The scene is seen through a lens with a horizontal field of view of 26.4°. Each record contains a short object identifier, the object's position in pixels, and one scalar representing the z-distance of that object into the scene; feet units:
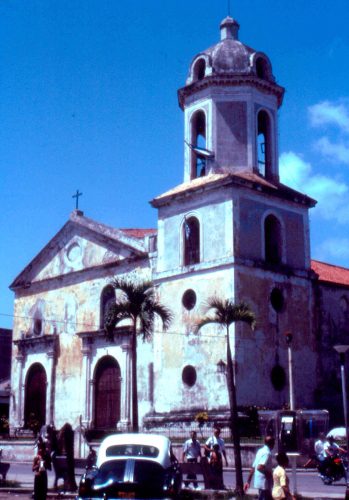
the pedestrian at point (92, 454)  61.73
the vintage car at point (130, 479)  36.06
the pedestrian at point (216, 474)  56.95
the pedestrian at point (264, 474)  39.40
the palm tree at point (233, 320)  60.39
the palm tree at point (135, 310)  76.79
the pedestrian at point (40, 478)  47.96
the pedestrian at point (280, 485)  34.42
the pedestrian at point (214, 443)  61.52
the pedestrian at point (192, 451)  62.90
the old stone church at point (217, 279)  93.61
